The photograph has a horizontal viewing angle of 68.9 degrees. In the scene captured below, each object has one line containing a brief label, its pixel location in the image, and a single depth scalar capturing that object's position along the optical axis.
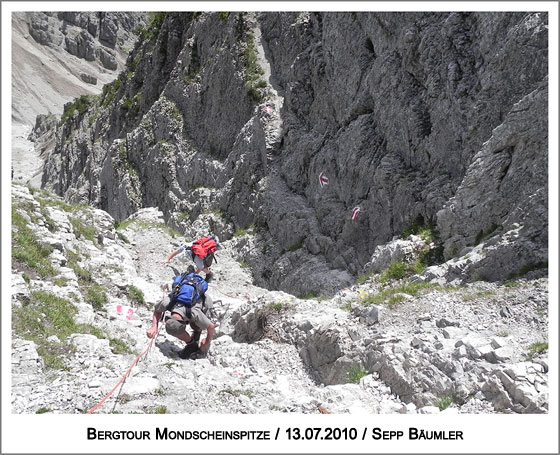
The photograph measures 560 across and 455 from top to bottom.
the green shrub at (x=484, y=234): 11.47
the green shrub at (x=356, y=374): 8.52
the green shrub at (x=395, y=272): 13.31
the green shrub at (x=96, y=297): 11.71
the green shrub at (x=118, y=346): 9.35
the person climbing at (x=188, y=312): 9.86
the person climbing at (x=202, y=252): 16.94
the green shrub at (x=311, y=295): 17.42
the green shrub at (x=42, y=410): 6.72
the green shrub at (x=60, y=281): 11.25
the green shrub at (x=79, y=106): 61.25
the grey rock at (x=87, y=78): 138.00
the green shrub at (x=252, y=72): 27.14
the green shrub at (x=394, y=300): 10.30
